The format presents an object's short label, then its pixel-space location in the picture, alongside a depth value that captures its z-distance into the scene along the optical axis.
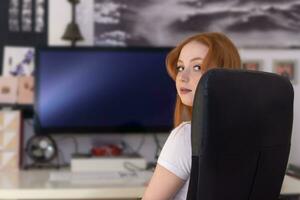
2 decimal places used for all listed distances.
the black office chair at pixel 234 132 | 1.02
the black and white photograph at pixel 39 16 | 2.42
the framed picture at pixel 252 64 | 2.55
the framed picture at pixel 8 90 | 2.31
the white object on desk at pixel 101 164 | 2.19
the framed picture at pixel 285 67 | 2.58
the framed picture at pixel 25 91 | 2.32
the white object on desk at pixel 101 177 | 1.90
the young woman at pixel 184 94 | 1.17
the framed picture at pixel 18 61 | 2.39
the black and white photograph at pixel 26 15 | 2.41
